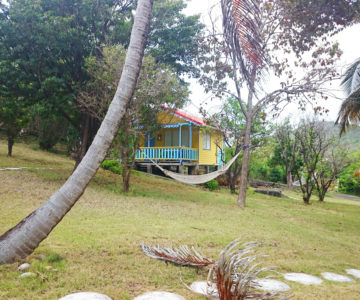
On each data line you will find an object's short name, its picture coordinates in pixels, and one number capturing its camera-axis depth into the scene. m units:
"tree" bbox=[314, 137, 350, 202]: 13.61
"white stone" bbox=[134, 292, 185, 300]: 2.56
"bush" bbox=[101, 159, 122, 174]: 13.24
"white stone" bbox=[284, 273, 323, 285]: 3.28
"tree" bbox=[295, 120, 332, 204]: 13.20
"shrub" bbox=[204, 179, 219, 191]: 13.58
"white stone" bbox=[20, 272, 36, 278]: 2.80
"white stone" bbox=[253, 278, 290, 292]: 2.89
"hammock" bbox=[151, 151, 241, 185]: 7.52
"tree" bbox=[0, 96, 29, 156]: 11.68
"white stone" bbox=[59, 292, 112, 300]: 2.47
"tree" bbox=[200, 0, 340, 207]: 8.46
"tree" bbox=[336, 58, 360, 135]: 8.30
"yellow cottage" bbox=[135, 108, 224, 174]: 13.98
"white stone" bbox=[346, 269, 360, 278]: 3.74
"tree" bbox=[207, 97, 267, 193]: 13.24
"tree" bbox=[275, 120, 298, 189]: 17.89
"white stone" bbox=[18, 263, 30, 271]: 2.94
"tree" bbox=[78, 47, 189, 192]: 8.27
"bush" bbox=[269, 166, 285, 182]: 22.61
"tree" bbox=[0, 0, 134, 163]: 8.62
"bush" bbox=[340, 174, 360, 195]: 20.15
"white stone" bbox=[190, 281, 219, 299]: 2.53
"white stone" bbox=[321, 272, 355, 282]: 3.49
